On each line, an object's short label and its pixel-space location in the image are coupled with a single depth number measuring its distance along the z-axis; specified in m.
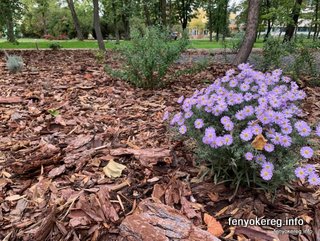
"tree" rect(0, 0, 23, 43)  6.67
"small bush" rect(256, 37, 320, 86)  3.63
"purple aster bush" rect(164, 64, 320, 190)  1.34
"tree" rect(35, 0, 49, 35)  22.26
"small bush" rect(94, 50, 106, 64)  5.23
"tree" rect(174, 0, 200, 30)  22.98
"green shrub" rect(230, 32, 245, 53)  4.65
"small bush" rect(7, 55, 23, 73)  4.33
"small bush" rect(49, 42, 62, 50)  8.65
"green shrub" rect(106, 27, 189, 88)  3.29
